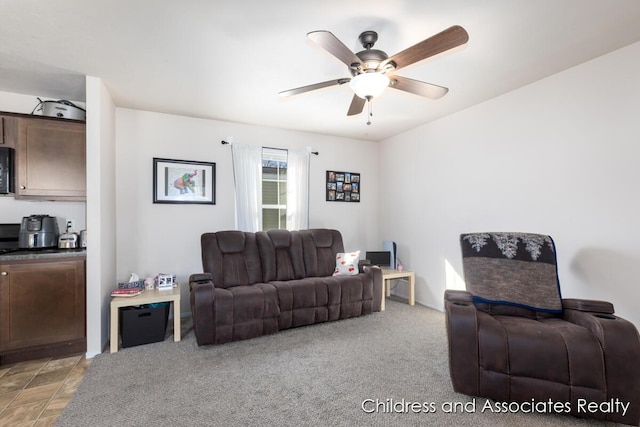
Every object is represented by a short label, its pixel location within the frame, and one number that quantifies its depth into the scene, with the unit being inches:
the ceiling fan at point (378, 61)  62.7
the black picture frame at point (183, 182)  141.8
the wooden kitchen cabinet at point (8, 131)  103.8
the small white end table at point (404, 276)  151.4
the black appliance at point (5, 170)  102.8
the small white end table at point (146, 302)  105.0
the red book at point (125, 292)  110.4
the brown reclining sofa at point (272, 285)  110.7
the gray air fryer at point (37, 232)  108.7
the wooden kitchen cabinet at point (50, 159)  105.9
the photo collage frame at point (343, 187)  182.4
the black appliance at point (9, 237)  110.2
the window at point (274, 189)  166.2
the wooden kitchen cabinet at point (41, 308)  96.4
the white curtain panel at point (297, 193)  168.1
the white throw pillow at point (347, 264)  146.3
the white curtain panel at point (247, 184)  154.7
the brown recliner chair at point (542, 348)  67.4
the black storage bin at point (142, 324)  108.5
